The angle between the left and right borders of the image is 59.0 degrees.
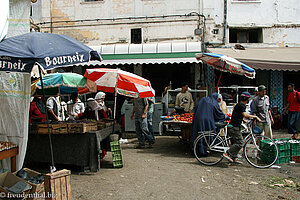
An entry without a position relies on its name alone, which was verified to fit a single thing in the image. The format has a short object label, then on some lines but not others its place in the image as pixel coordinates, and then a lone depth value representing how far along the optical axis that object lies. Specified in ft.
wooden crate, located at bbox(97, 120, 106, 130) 21.45
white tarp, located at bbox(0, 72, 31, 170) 16.49
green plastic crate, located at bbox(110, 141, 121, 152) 20.95
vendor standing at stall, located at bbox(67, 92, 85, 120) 29.07
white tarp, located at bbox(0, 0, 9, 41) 14.29
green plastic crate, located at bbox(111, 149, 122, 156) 20.93
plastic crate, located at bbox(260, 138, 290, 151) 21.86
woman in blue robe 23.57
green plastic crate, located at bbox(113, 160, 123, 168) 20.94
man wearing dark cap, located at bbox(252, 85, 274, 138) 26.35
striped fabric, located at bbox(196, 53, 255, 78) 25.46
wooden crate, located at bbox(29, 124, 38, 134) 19.59
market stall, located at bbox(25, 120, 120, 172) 18.99
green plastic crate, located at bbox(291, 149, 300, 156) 23.26
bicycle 21.79
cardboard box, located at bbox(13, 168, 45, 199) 13.50
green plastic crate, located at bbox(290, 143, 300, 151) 23.09
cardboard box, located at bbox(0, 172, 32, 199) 14.02
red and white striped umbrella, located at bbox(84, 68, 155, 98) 22.88
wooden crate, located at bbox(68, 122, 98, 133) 18.70
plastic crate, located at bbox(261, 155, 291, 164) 22.20
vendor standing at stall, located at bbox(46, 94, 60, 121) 26.45
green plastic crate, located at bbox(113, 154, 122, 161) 20.89
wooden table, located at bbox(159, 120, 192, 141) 26.15
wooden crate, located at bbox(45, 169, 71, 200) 13.12
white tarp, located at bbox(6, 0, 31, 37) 17.75
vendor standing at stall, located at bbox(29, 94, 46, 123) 23.57
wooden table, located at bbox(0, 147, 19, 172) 15.23
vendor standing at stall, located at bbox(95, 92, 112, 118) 30.31
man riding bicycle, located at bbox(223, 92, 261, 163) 21.35
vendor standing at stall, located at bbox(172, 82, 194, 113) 31.71
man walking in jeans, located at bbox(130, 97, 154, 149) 28.27
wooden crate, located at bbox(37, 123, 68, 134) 18.99
